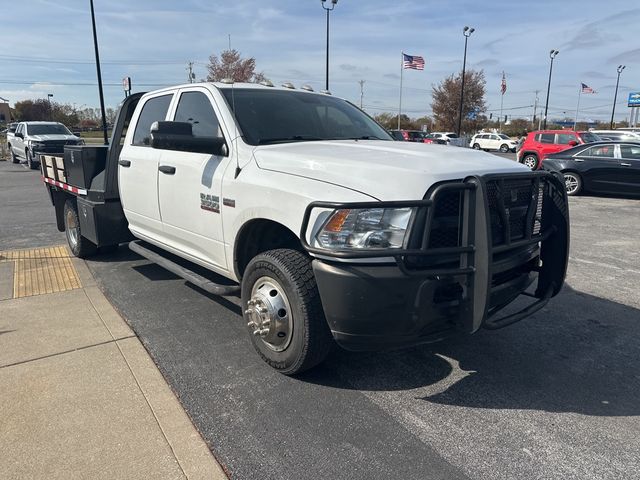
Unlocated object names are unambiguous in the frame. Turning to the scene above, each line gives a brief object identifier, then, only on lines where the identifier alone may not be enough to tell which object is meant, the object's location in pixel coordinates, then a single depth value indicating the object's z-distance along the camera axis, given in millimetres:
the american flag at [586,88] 53062
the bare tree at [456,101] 58688
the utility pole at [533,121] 85188
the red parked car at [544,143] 20922
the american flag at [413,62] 37912
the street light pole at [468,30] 39156
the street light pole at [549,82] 50278
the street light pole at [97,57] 21531
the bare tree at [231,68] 37250
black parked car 12680
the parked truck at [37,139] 19562
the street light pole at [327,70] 29595
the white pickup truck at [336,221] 2658
